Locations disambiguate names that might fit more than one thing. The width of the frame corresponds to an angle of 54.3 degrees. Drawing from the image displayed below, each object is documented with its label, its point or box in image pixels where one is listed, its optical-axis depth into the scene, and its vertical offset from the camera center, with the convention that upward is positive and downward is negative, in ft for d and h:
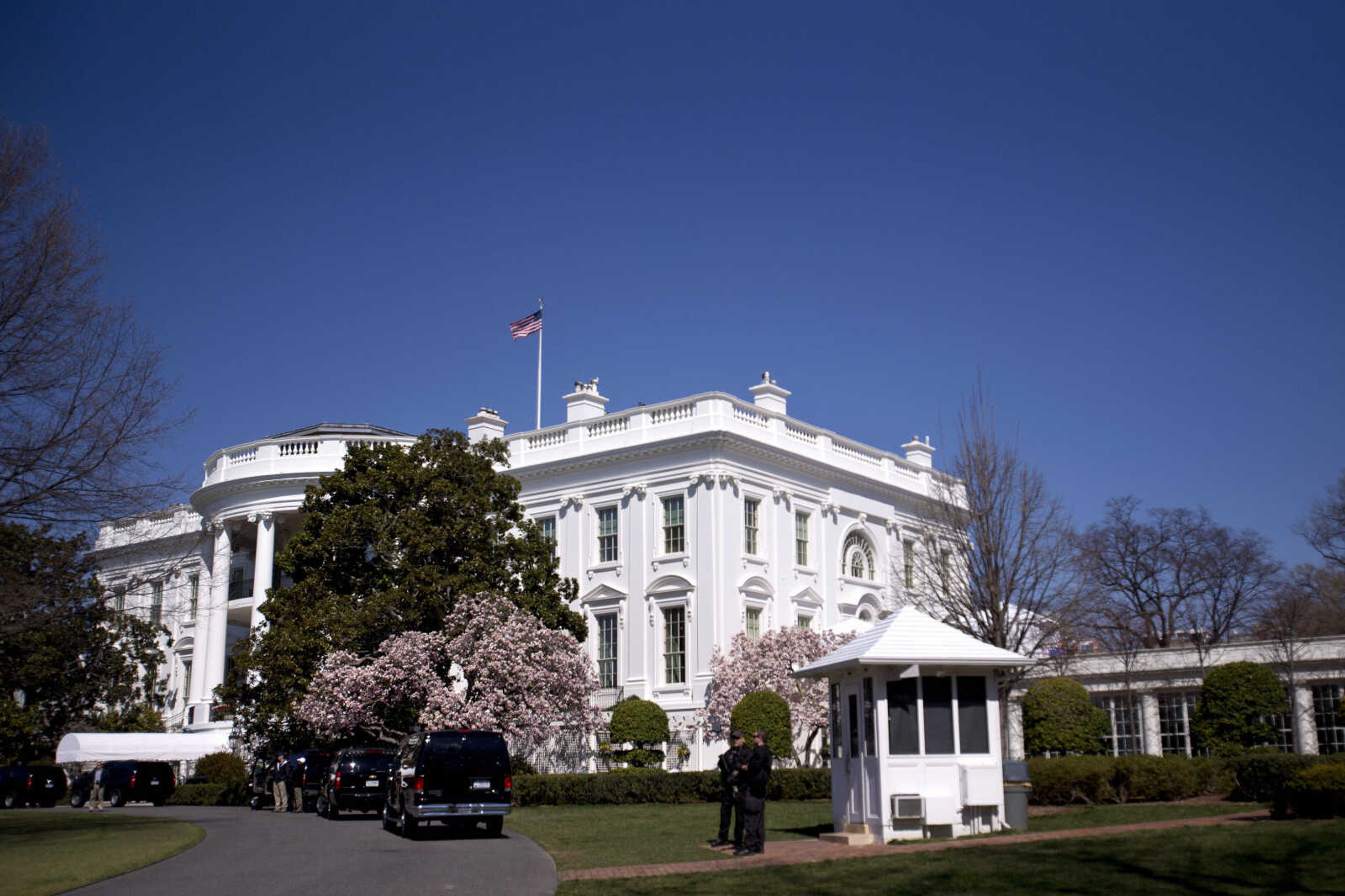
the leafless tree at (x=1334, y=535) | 205.36 +31.96
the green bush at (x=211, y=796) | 146.72 -5.34
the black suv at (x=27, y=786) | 143.95 -4.01
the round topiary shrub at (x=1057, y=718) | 121.08 +2.37
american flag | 170.09 +53.30
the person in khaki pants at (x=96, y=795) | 129.18 -4.52
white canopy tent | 156.35 +0.18
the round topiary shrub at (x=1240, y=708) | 125.29 +3.32
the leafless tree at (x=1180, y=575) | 246.47 +31.40
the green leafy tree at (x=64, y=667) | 147.13 +10.59
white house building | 149.28 +27.17
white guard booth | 66.08 +0.37
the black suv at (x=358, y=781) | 102.99 -2.65
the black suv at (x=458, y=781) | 78.54 -2.05
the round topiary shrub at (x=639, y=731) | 137.08 +1.53
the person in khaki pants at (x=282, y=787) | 122.01 -3.67
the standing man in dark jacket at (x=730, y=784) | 63.87 -1.85
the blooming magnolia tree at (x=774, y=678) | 135.64 +6.85
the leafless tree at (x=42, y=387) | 69.97 +19.03
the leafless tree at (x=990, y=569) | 123.85 +16.39
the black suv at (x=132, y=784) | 144.56 -3.93
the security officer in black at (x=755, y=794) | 62.03 -2.27
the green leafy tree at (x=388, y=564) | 124.16 +17.63
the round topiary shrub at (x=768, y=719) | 126.00 +2.43
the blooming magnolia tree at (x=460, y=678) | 120.88 +6.03
